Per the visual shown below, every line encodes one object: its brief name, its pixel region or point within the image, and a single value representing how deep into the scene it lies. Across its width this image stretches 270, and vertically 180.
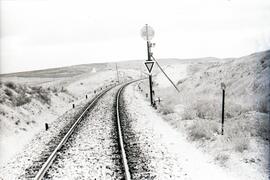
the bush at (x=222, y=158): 8.52
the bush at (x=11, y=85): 20.91
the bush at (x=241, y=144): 9.05
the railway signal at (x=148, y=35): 22.24
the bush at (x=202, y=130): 10.89
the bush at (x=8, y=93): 19.25
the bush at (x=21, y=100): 18.77
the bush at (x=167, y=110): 17.37
